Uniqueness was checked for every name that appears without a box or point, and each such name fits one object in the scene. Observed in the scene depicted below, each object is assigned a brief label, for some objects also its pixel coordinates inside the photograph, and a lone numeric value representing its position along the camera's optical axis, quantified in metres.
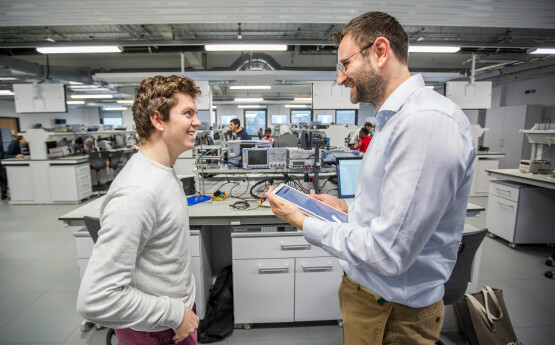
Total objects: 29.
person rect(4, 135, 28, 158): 5.76
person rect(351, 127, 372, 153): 5.07
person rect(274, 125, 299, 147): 5.49
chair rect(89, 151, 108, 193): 5.62
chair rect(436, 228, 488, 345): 1.53
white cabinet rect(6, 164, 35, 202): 5.27
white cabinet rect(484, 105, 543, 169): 7.20
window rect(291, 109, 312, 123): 15.20
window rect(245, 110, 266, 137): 15.05
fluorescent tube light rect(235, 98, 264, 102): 11.31
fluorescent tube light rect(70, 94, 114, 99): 9.94
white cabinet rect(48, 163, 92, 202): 5.27
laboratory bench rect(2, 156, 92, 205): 5.27
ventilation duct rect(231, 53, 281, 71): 6.86
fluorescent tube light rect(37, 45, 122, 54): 4.16
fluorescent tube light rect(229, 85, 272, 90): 7.97
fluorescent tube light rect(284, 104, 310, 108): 14.24
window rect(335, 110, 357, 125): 13.66
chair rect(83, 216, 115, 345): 1.61
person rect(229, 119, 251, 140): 5.87
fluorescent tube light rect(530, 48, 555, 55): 4.43
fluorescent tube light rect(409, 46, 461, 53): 4.30
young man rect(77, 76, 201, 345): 0.71
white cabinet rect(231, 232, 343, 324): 1.95
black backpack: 1.98
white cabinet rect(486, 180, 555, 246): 3.20
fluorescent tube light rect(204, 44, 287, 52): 4.30
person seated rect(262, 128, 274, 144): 8.62
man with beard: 0.61
